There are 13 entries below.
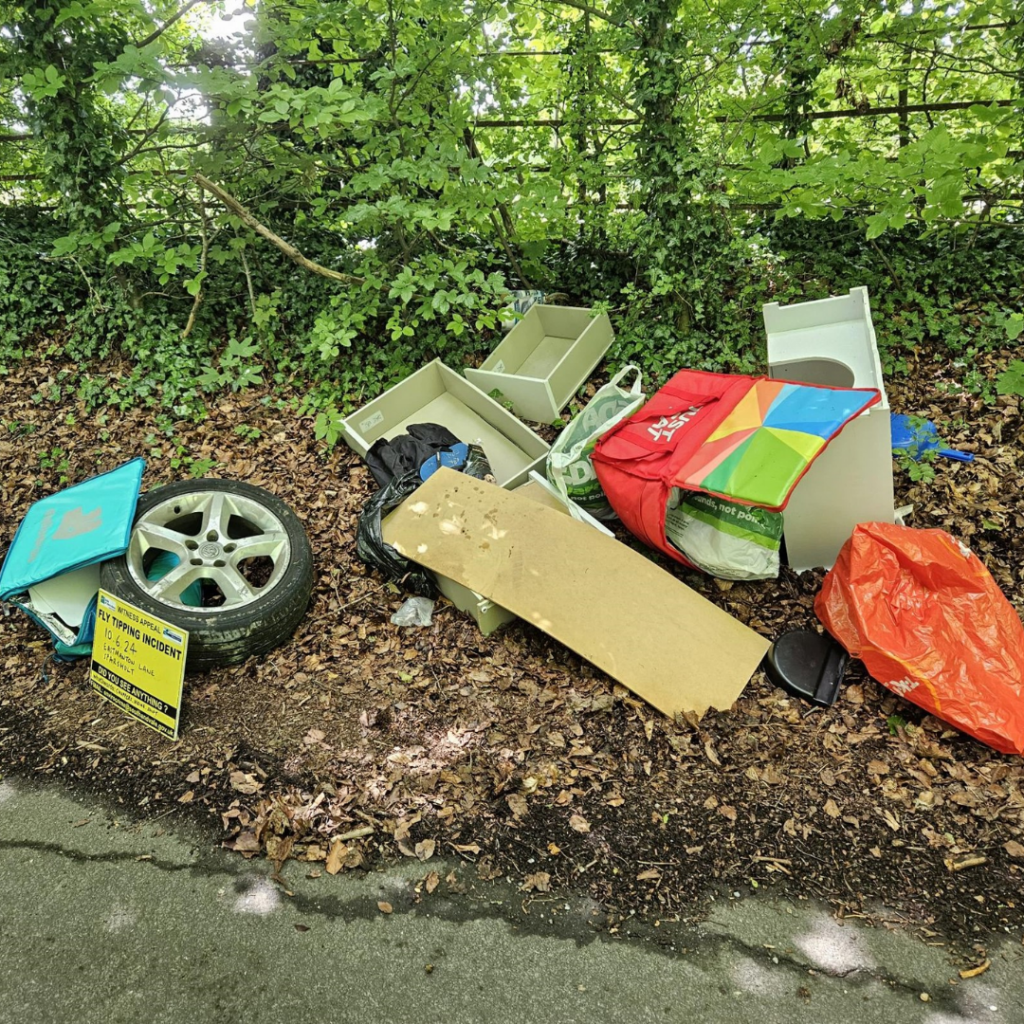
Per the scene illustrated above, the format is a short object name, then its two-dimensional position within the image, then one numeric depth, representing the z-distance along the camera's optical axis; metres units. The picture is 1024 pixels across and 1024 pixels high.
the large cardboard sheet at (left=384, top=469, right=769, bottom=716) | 2.88
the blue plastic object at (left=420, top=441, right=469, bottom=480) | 3.75
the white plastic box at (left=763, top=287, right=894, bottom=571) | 2.99
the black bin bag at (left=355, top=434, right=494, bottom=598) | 3.35
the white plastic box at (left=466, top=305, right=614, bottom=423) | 4.32
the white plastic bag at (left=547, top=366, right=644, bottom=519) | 3.43
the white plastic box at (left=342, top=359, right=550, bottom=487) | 4.20
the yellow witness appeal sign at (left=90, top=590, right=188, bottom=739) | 2.70
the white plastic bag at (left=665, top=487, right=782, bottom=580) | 3.03
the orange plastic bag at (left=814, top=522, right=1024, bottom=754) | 2.60
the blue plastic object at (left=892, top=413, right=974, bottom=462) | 3.73
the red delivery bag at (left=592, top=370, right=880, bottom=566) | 2.79
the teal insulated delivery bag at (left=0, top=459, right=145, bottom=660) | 2.84
